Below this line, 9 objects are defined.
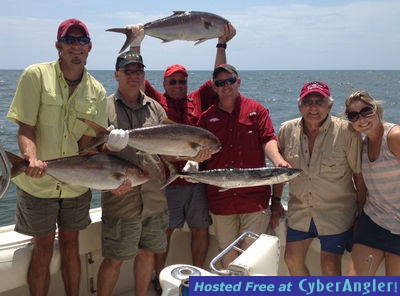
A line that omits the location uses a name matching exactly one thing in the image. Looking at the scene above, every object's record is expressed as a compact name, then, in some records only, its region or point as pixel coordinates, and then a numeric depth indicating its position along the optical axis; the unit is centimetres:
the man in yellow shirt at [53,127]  329
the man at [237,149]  412
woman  342
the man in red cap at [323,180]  373
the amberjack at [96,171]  321
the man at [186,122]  438
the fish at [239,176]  362
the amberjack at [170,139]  341
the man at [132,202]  364
